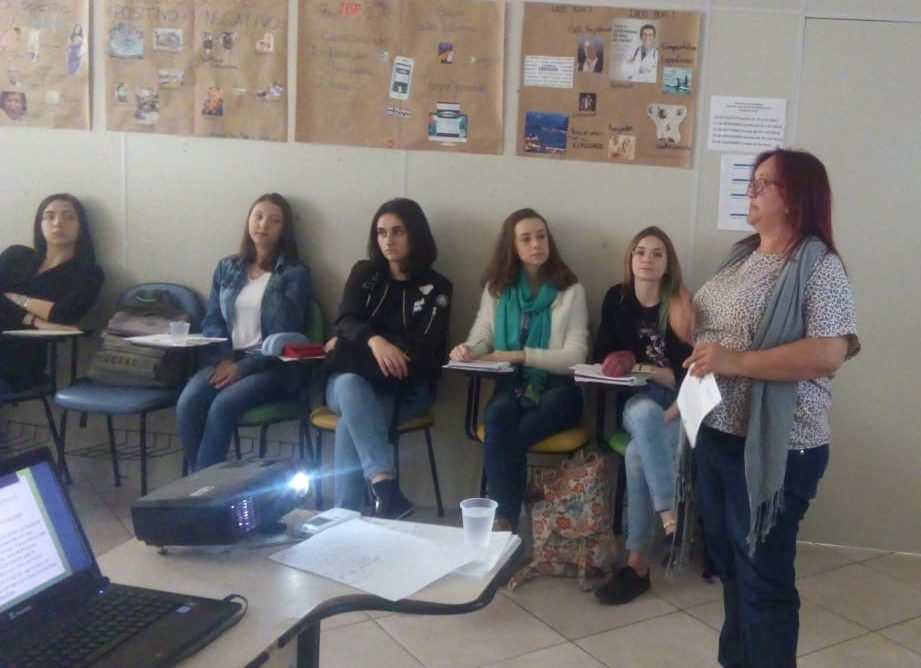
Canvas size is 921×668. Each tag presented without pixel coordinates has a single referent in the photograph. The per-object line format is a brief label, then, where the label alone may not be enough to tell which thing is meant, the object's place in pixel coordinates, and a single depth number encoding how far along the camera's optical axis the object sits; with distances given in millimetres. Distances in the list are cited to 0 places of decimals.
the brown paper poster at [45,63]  3773
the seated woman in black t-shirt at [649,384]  2930
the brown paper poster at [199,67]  3684
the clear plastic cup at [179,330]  3477
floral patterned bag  2996
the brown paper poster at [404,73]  3572
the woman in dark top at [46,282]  3629
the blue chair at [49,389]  3521
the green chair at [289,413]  3400
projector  1362
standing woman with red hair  1841
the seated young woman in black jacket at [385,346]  3242
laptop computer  1081
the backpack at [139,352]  3533
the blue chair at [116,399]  3420
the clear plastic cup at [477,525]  1479
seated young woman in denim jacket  3385
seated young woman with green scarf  3117
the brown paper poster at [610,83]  3471
